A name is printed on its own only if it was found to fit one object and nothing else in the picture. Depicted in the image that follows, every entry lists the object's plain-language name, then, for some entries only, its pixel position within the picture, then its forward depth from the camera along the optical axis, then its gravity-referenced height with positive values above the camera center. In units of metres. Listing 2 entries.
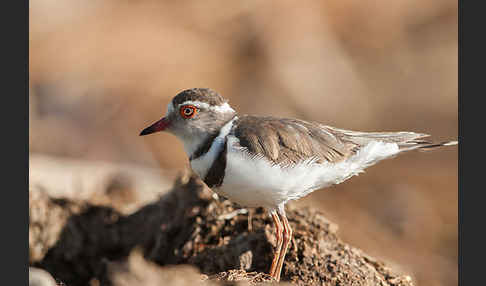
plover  9.01 -0.11
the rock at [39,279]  7.55 -0.95
